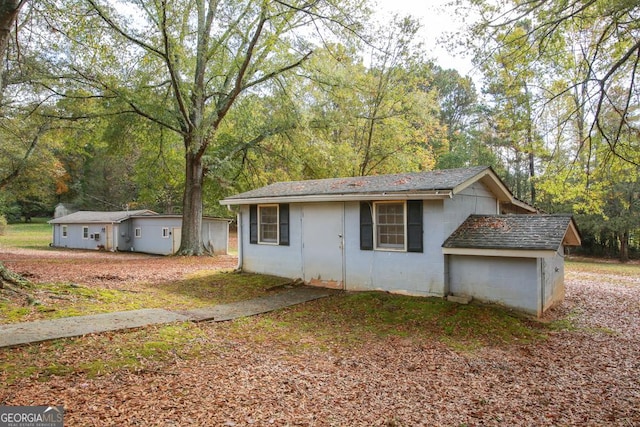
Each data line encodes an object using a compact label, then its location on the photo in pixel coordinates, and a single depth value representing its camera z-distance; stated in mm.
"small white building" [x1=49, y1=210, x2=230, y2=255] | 22281
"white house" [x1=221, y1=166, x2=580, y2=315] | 7977
